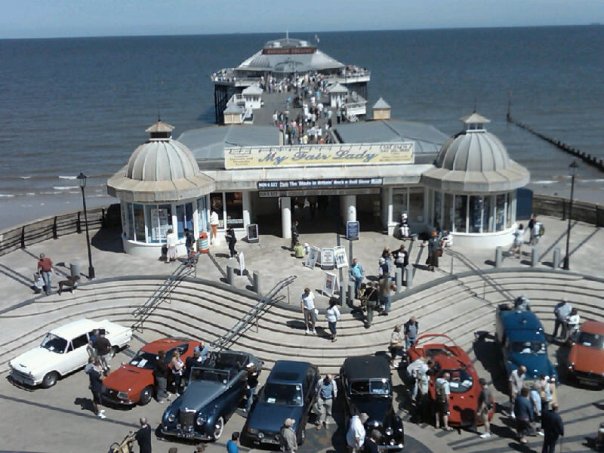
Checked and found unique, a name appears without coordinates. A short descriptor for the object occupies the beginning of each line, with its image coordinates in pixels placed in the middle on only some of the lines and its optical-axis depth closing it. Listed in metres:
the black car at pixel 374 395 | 17.06
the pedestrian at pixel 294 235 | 28.16
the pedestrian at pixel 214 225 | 29.34
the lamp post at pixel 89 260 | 25.75
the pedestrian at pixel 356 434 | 16.31
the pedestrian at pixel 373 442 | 15.86
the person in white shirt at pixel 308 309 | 21.88
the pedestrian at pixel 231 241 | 27.48
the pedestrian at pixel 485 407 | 17.72
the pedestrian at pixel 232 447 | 15.57
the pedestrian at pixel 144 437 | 16.27
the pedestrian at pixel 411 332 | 21.02
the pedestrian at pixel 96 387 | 19.25
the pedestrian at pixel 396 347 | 20.94
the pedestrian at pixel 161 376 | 19.64
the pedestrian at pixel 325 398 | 18.20
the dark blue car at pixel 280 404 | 17.17
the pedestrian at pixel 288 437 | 16.52
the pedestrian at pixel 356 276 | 24.00
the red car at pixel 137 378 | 19.30
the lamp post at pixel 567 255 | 25.75
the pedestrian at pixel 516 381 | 18.31
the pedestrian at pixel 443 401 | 17.94
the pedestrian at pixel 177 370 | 19.92
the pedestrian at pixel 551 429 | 16.23
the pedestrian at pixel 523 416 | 17.55
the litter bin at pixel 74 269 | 25.94
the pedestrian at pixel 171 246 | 27.53
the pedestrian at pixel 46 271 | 25.17
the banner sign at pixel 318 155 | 29.61
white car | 20.48
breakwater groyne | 61.25
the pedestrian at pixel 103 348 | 20.55
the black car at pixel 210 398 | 17.67
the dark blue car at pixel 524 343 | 19.33
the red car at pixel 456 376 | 18.06
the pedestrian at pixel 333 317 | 21.59
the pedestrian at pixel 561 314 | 22.00
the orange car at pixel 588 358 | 19.70
